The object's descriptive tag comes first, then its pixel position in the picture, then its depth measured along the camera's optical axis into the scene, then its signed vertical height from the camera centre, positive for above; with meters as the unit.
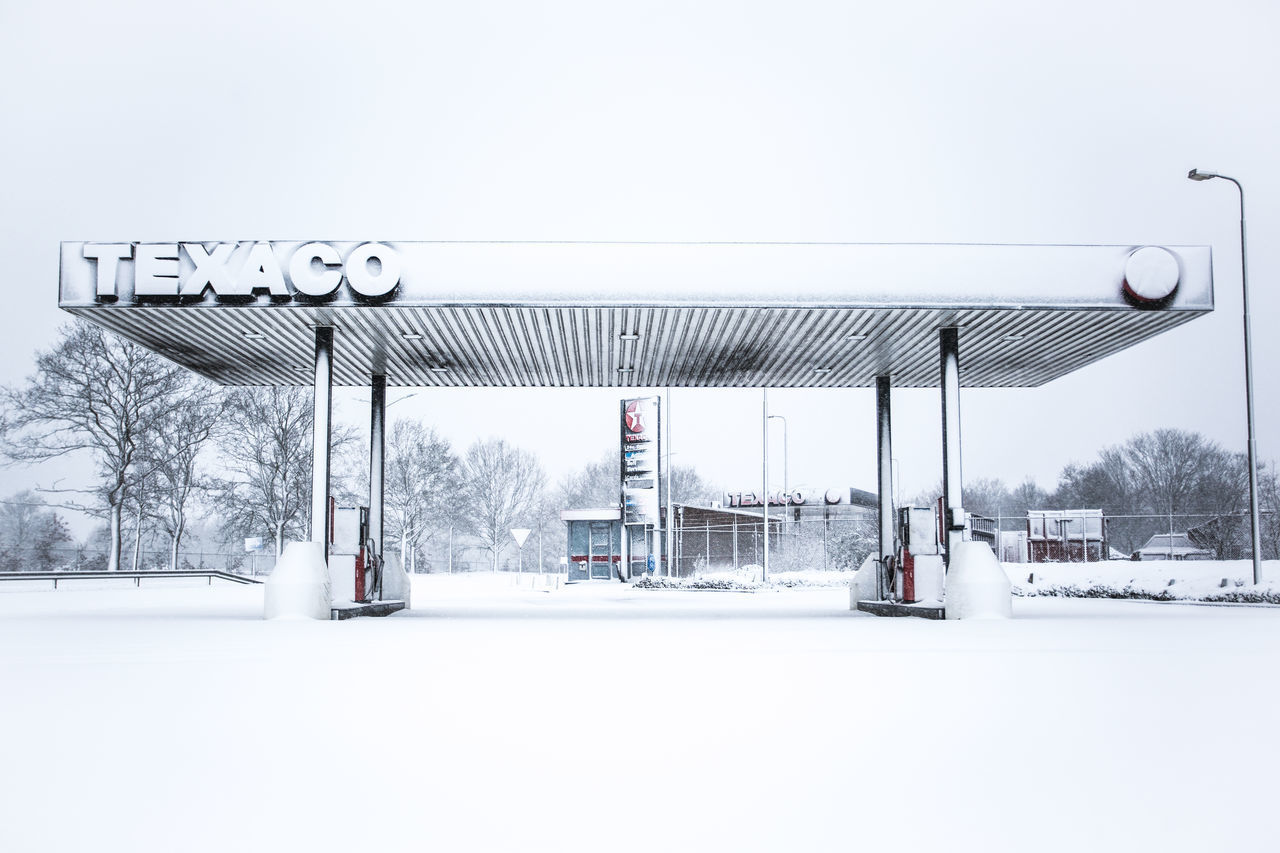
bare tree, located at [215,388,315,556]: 50.47 +2.31
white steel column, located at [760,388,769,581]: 42.09 +1.31
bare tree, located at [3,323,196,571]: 41.81 +4.30
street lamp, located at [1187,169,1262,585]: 24.05 +2.43
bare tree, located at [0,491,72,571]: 50.31 -1.09
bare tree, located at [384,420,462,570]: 67.19 +1.83
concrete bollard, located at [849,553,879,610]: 23.05 -1.46
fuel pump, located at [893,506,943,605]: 19.77 -0.80
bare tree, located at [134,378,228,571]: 47.06 +2.45
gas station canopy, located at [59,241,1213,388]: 16.17 +3.26
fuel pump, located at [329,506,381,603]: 19.91 -0.71
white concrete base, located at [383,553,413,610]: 22.61 -1.31
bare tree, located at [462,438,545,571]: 80.88 +1.74
